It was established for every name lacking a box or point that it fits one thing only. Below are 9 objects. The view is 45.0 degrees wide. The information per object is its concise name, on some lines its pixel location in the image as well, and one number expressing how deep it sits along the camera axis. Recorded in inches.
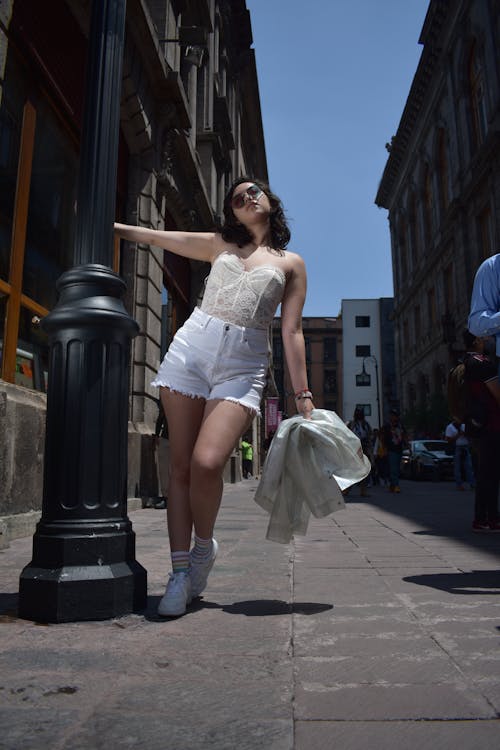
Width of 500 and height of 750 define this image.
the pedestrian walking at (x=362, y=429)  450.3
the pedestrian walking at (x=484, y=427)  161.9
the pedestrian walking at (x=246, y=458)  809.5
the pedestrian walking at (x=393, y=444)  484.7
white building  2512.3
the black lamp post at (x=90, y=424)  90.0
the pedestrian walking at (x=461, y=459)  518.0
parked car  762.8
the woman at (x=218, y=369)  98.9
